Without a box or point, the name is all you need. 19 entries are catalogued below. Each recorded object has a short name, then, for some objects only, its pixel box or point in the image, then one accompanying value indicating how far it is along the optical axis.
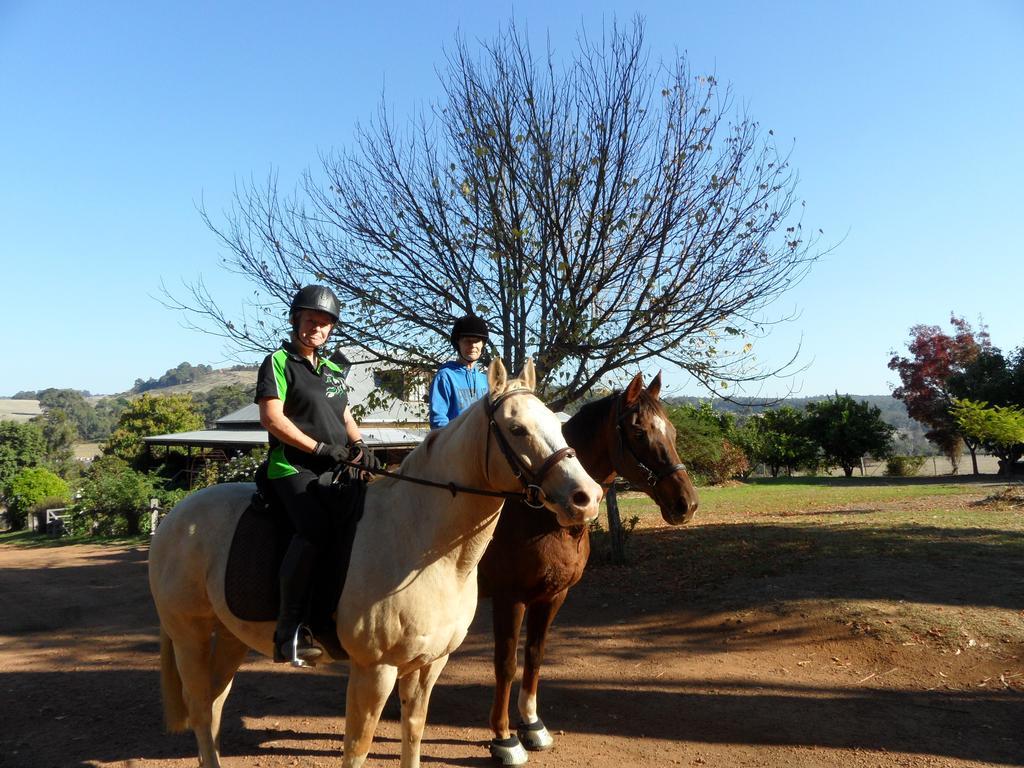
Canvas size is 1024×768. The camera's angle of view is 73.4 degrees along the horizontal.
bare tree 9.90
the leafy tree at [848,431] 32.31
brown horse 4.51
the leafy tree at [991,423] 18.62
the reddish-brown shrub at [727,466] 27.17
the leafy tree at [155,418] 41.70
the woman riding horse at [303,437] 3.35
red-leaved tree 31.56
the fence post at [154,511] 18.52
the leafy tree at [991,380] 27.73
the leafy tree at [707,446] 24.97
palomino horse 2.95
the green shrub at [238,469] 16.50
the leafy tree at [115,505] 19.11
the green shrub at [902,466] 31.78
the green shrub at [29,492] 25.73
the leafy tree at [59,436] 56.47
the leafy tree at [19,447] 36.94
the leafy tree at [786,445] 33.34
